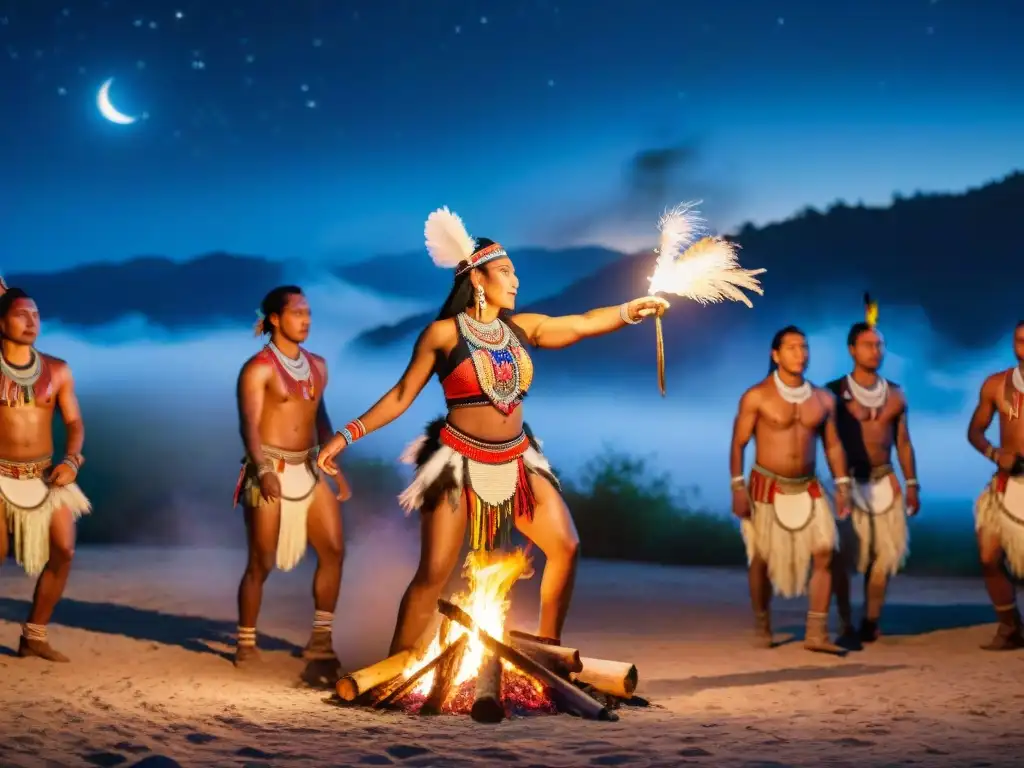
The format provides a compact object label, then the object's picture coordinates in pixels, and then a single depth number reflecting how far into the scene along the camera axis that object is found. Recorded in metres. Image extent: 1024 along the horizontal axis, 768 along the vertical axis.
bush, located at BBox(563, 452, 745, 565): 15.78
